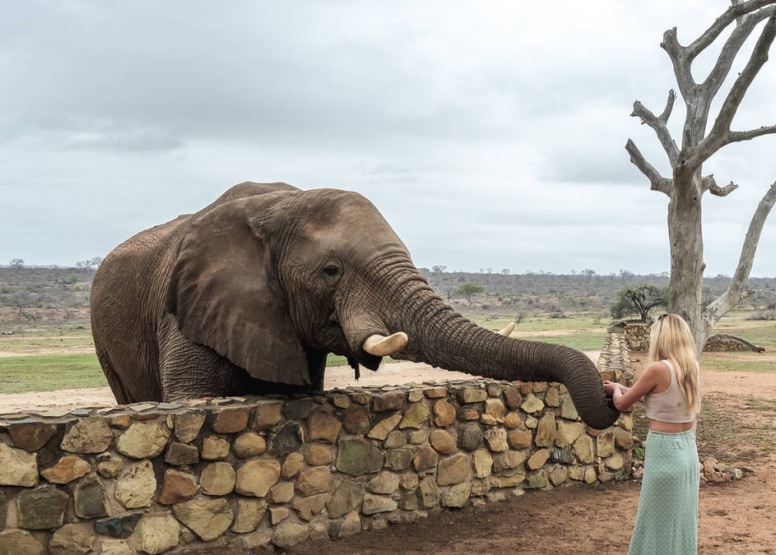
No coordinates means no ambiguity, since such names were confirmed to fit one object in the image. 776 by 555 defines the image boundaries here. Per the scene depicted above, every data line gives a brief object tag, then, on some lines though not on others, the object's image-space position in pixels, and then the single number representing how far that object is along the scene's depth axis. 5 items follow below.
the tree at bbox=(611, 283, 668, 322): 37.28
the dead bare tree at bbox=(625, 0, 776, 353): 9.85
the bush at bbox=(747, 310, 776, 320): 46.70
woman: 4.79
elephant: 5.13
